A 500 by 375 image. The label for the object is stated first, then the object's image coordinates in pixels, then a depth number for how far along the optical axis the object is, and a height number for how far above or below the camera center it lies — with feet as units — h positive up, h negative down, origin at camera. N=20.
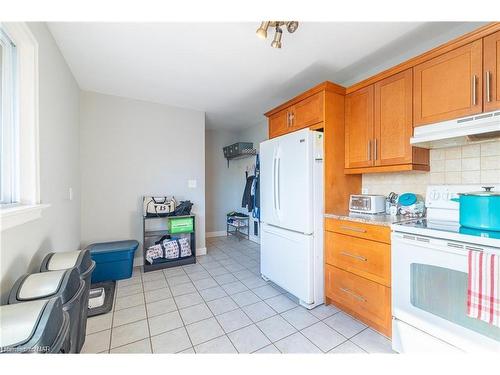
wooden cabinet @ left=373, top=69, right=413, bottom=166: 5.55 +1.85
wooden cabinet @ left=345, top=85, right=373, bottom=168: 6.40 +1.85
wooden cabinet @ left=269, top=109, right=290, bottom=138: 8.00 +2.55
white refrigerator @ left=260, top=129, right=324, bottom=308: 6.38 -0.94
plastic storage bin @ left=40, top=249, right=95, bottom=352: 4.00 -1.56
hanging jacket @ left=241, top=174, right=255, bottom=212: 13.12 -0.67
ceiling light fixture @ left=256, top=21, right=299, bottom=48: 4.65 +3.70
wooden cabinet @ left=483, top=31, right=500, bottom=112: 4.14 +2.31
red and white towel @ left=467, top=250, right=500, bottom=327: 3.36 -1.74
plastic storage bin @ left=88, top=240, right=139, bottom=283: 8.11 -2.99
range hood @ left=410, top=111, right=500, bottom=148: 4.13 +1.16
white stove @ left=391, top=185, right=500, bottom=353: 3.62 -2.09
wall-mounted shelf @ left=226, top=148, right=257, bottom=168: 13.84 +2.22
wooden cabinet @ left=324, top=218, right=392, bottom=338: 5.08 -2.37
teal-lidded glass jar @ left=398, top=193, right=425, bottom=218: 5.90 -0.59
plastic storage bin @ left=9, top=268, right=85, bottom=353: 3.02 -1.58
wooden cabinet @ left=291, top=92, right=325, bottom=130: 6.70 +2.55
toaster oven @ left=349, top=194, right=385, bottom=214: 6.40 -0.61
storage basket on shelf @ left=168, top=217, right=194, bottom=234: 9.77 -1.86
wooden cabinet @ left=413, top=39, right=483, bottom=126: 4.42 +2.33
